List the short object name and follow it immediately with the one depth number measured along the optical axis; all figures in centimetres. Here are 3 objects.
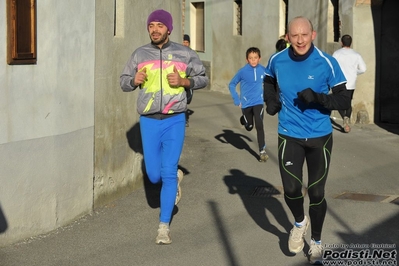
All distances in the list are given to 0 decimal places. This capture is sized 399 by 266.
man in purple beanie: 752
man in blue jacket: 656
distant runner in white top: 1463
